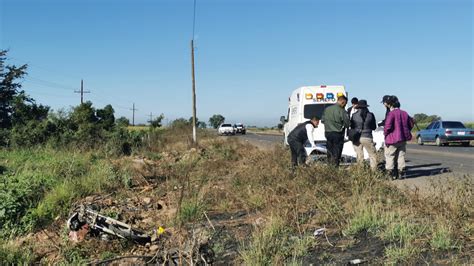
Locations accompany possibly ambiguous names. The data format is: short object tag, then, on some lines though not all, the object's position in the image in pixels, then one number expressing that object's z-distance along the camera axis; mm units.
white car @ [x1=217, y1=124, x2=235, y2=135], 51812
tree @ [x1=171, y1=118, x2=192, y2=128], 45053
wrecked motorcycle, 5738
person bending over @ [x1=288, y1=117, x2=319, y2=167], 8961
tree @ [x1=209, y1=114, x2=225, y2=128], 127750
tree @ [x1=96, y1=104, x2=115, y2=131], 28559
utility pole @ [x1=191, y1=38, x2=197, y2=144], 27859
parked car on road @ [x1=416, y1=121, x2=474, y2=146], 22031
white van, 14188
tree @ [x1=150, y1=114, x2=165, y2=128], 43281
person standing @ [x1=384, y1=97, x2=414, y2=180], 8852
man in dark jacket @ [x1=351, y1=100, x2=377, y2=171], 9227
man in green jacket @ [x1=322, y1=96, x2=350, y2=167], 8945
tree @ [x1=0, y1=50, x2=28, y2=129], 40469
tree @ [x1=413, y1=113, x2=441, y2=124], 83688
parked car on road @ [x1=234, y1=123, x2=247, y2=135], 57547
